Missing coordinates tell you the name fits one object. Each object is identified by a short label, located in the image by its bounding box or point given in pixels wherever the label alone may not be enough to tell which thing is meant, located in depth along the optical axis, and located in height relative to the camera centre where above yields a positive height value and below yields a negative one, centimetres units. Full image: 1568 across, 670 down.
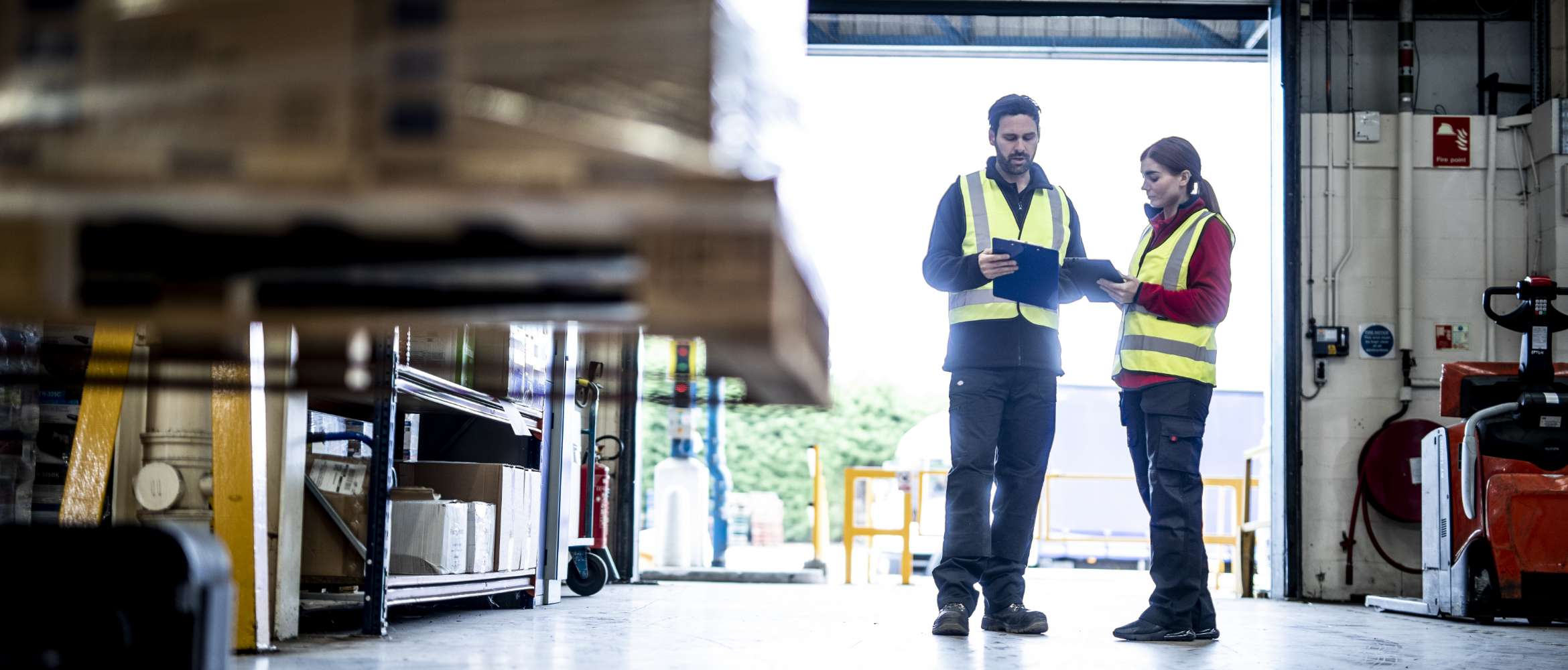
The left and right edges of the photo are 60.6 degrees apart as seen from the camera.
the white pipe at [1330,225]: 750 +102
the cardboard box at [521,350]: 431 +15
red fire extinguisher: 652 -56
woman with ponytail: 402 +12
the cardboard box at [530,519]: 501 -48
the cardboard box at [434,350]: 428 +14
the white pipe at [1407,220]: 742 +105
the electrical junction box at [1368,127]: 759 +159
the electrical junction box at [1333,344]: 744 +35
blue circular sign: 746 +37
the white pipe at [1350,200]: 754 +117
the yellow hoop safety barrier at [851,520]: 872 -81
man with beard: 408 +8
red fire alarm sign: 758 +150
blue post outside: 1212 -71
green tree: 2931 -99
